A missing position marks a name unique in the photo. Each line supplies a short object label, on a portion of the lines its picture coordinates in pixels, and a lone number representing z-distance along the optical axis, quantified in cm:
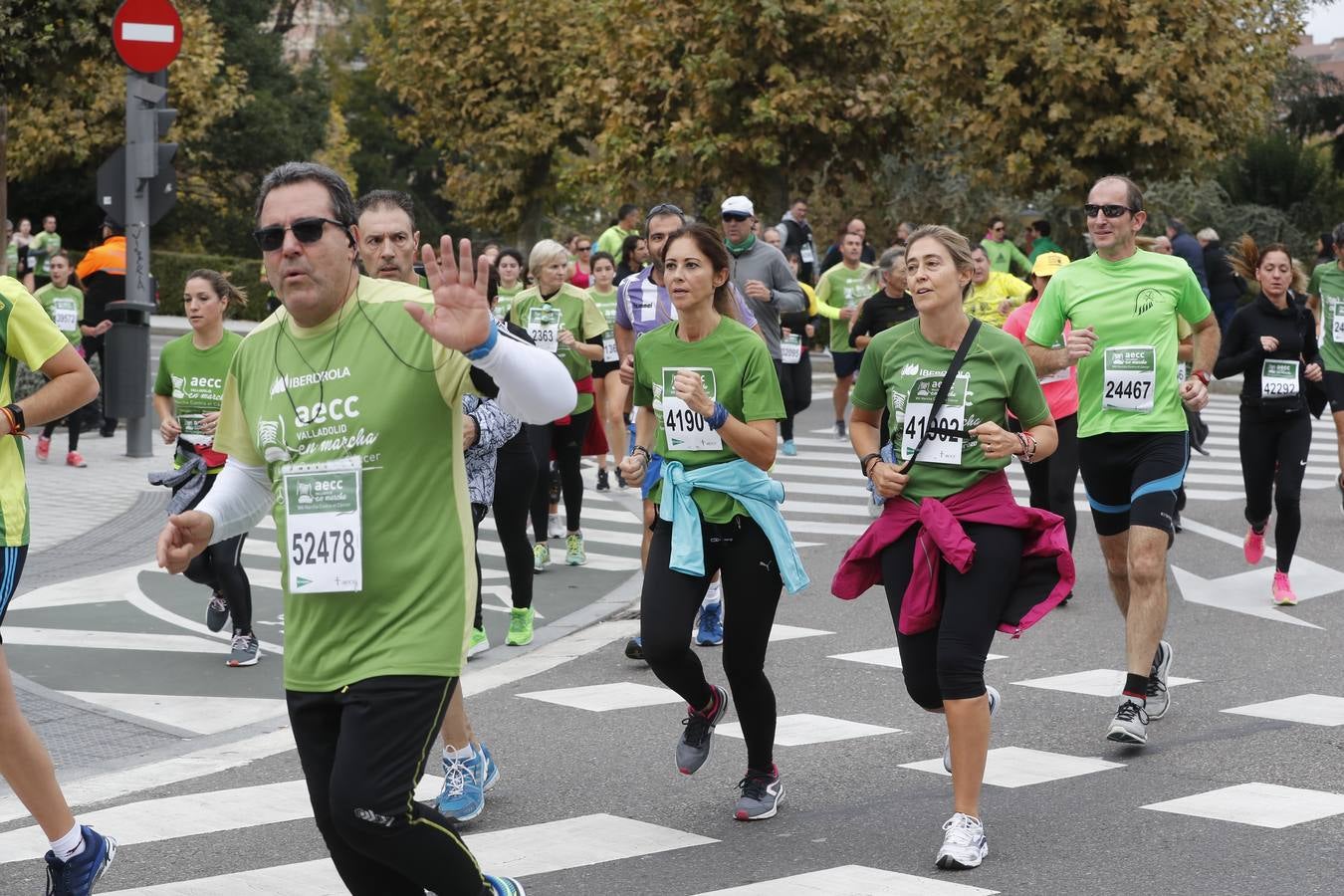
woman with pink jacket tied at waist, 559
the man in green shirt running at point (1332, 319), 1166
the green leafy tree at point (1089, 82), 2586
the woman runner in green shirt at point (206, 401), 867
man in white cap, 1058
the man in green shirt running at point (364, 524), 389
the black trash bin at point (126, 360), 1580
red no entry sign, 1502
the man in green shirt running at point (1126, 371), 745
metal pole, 1577
